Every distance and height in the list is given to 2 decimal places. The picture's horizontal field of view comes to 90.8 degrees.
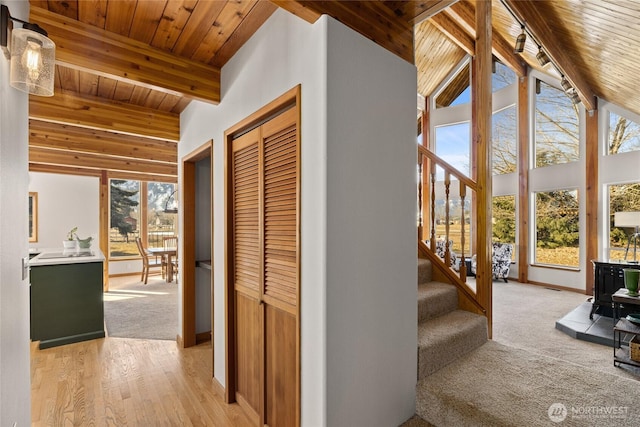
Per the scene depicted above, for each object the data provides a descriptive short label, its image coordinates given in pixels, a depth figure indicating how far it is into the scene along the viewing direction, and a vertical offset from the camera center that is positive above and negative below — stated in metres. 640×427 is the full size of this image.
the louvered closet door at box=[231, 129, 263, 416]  2.19 -0.38
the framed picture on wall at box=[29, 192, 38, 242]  6.88 -0.04
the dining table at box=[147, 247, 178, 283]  7.28 -0.91
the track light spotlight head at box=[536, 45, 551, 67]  4.53 +2.27
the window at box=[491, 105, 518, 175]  7.24 +1.70
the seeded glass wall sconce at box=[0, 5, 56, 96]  1.28 +0.69
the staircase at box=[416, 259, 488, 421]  2.12 -0.88
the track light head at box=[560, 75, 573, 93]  5.12 +2.11
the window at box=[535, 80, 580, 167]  6.28 +1.76
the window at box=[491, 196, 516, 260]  7.21 -0.13
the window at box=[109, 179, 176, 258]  8.34 +0.00
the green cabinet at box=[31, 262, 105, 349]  3.68 -1.06
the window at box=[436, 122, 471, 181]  8.22 +1.87
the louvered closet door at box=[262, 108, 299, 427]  1.79 -0.32
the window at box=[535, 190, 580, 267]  6.24 -0.31
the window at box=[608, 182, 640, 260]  5.41 +0.10
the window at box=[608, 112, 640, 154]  5.37 +1.37
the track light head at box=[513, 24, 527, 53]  4.17 +2.30
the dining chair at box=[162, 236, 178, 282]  8.68 -0.78
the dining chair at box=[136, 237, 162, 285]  7.46 -1.10
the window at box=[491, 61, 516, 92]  7.32 +3.25
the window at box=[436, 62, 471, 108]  8.23 +3.32
